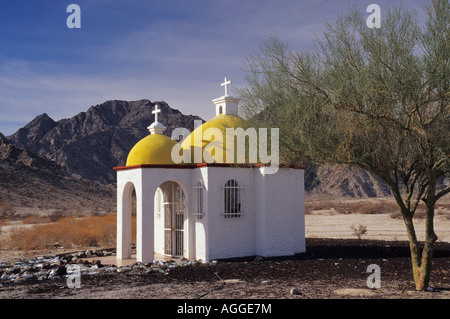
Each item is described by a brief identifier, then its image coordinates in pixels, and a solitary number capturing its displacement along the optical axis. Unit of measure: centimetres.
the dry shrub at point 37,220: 3254
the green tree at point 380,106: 862
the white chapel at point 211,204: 1434
